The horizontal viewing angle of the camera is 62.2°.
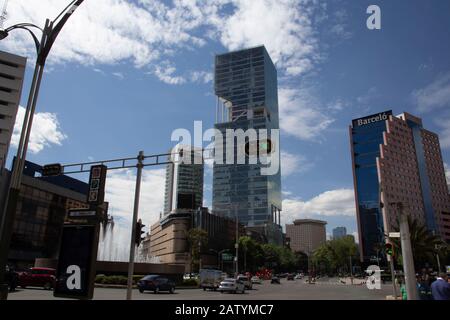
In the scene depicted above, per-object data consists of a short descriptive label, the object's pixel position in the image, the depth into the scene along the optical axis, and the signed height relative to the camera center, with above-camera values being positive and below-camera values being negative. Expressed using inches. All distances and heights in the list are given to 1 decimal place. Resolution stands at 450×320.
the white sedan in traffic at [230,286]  1344.0 -35.7
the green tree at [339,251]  4158.5 +291.8
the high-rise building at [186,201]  4569.4 +871.2
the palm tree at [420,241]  1738.2 +172.8
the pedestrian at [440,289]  410.9 -10.9
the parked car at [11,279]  952.6 -17.0
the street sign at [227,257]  3256.9 +157.0
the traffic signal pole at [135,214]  653.9 +109.3
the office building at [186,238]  4224.9 +469.2
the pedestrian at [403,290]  749.4 -23.4
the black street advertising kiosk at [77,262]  616.1 +18.1
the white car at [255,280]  2637.1 -30.0
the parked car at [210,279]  1526.6 -14.2
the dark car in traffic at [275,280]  2561.8 -23.6
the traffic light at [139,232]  701.9 +76.7
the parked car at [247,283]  1716.0 -31.5
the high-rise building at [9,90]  3508.9 +1729.0
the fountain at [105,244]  2730.3 +213.2
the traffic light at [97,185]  739.2 +173.0
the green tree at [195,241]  3009.4 +267.5
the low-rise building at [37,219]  2901.1 +419.5
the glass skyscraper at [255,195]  7652.6 +1610.0
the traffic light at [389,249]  883.4 +66.4
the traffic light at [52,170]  911.0 +242.6
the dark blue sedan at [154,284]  1146.0 -28.5
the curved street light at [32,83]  461.1 +261.2
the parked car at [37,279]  1154.0 -18.9
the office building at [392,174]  5059.1 +1418.5
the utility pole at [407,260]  532.1 +26.0
